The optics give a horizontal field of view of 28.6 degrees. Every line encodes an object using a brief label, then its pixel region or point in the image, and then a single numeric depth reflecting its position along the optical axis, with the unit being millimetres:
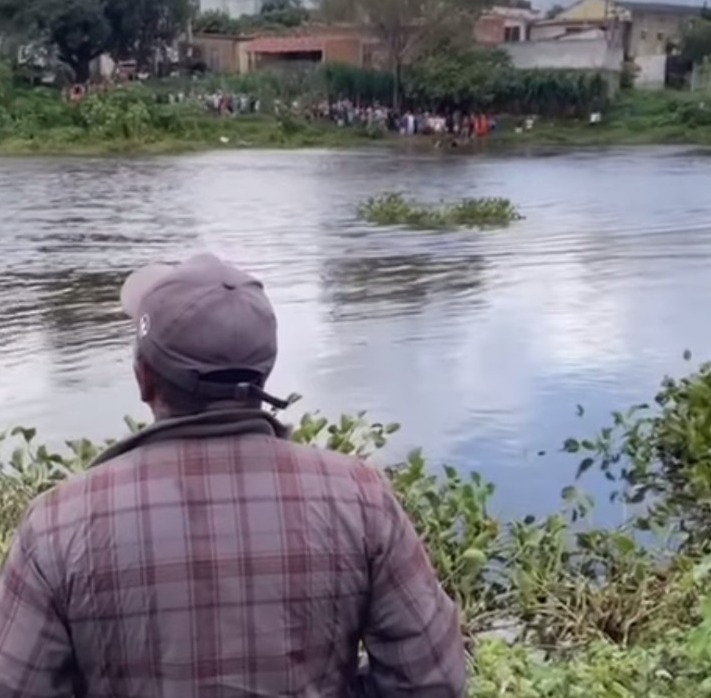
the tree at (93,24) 44719
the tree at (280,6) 67688
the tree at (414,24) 46531
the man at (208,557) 1846
